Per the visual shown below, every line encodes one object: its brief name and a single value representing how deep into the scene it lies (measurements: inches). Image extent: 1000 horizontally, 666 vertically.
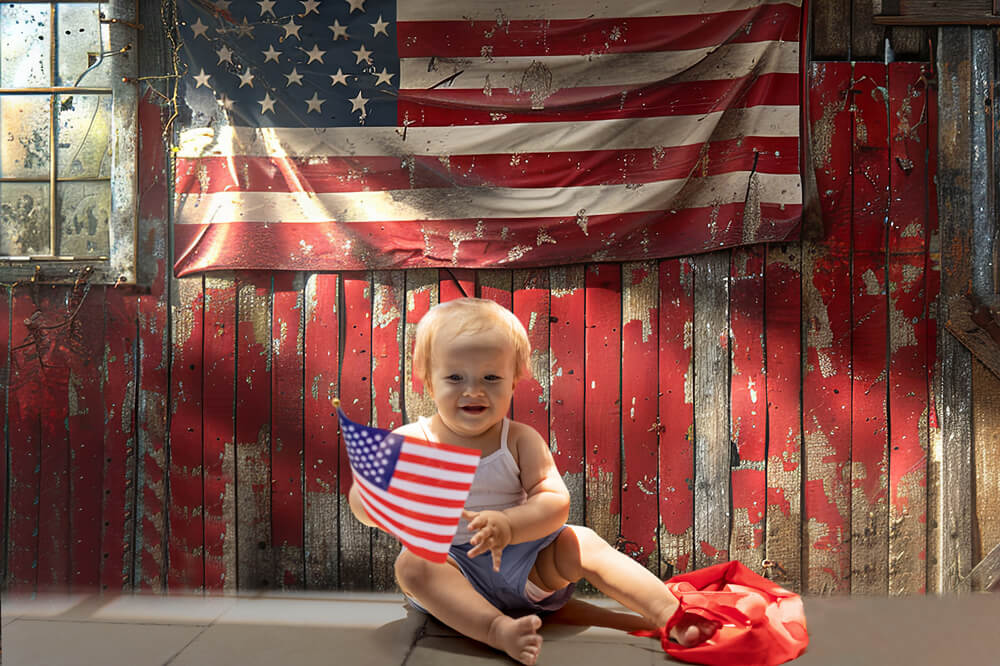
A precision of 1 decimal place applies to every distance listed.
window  91.7
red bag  67.4
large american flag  87.7
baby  69.0
